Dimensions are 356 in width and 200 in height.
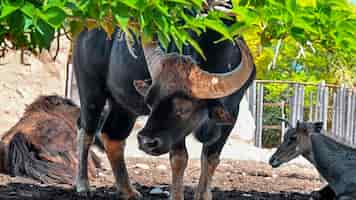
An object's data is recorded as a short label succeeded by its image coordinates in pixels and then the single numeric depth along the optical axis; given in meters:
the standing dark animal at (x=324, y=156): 6.65
